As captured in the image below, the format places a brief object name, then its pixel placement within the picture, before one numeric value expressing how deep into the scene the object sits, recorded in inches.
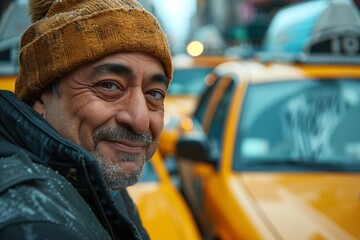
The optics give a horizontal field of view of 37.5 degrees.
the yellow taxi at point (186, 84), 298.2
